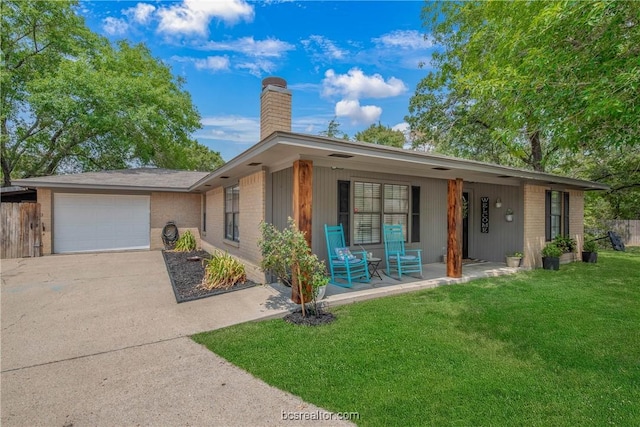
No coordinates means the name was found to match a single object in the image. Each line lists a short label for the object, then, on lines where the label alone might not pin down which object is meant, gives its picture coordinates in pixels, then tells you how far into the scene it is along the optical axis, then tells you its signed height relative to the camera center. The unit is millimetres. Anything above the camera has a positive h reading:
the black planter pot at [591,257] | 8867 -1265
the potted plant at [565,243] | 8656 -855
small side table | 5985 -1107
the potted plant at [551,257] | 7703 -1107
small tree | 4062 -598
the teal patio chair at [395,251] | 6422 -815
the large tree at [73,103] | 12906 +4938
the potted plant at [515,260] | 7617 -1154
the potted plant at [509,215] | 8031 -63
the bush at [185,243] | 10953 -1064
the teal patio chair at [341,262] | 5621 -892
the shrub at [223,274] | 5602 -1126
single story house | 5031 +288
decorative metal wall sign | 8648 -53
